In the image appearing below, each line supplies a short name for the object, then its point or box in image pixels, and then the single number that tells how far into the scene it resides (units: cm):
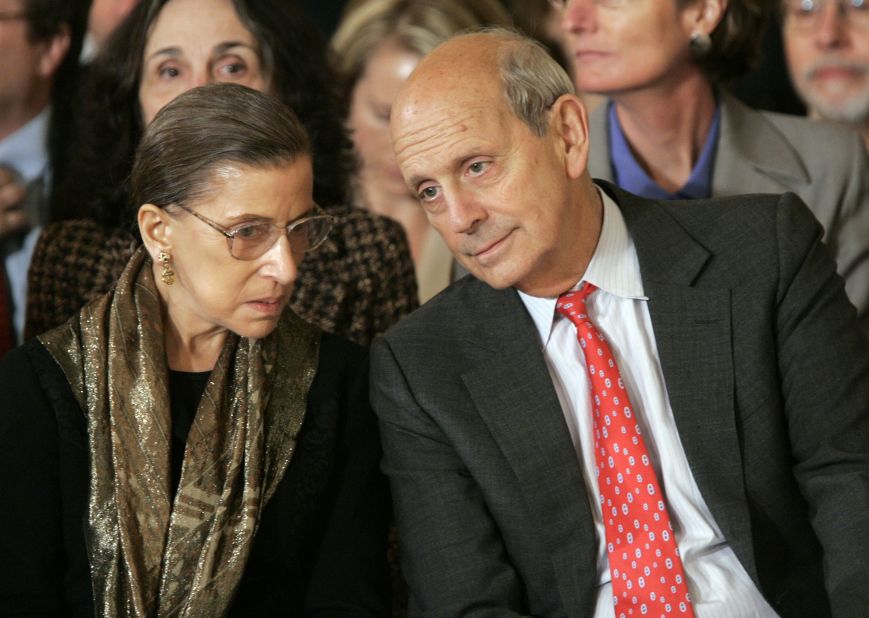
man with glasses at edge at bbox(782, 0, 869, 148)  837
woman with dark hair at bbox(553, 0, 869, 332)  676
